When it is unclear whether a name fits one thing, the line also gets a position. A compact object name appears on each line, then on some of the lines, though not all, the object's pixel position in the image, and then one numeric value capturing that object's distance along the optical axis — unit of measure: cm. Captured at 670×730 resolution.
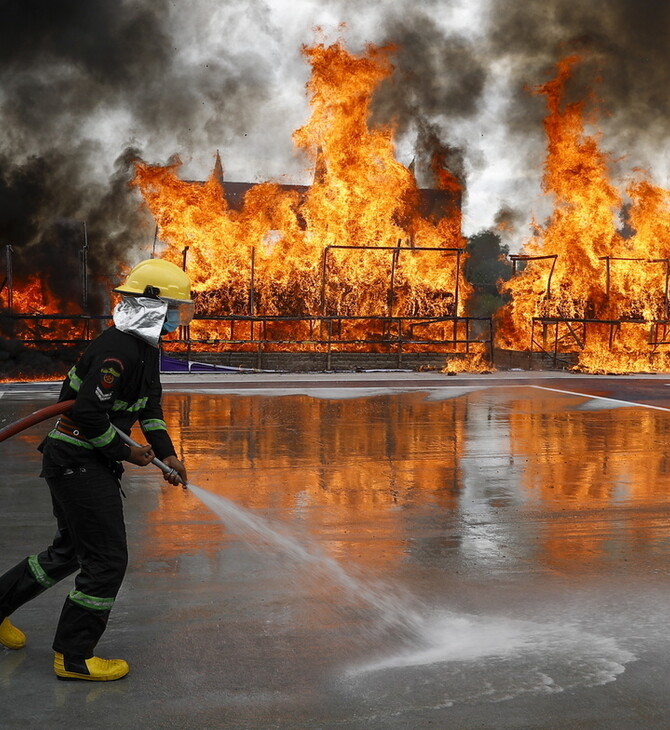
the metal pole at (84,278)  2092
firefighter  374
